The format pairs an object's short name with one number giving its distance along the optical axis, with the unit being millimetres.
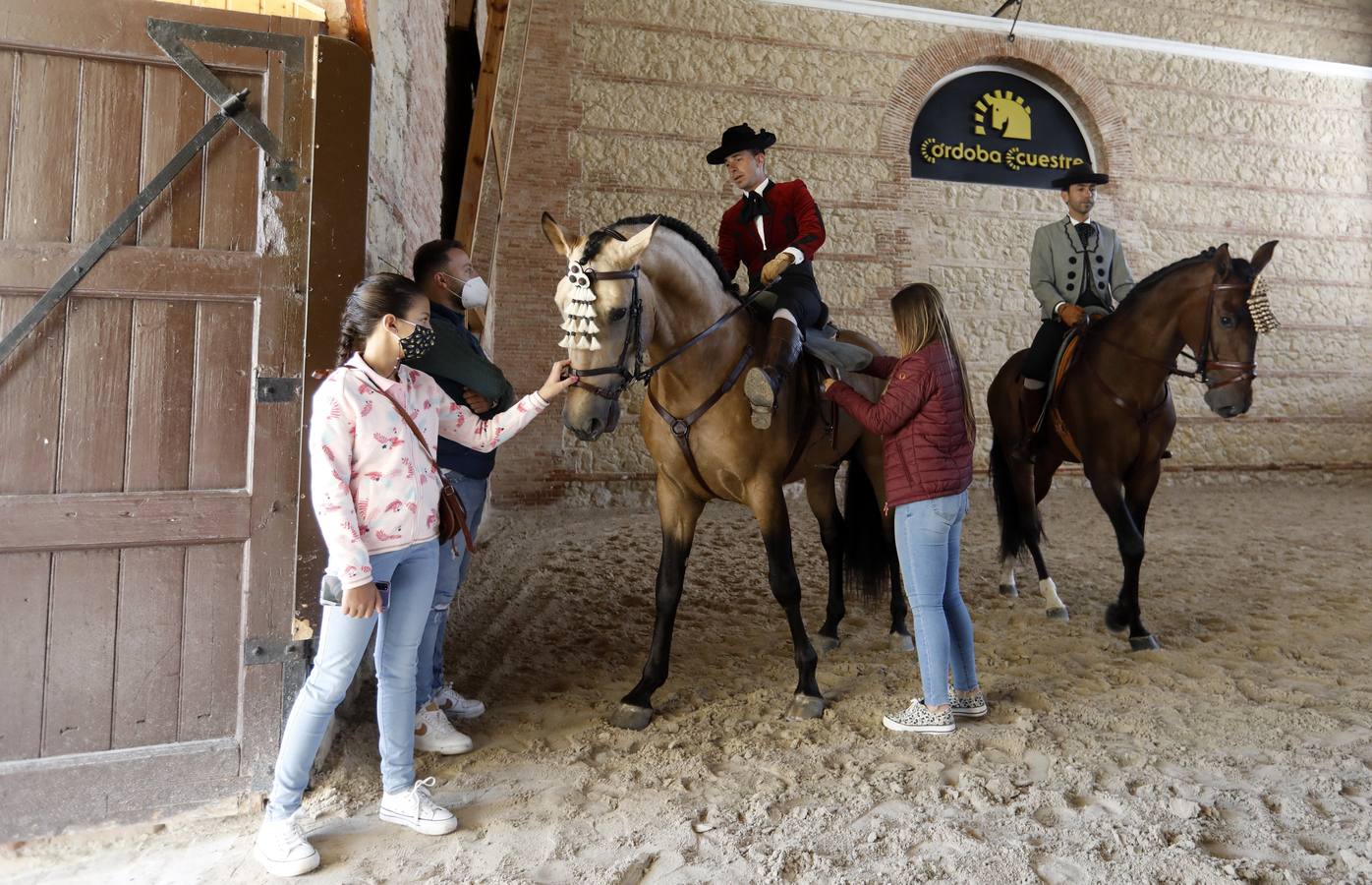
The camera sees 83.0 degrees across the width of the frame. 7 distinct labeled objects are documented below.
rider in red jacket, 3139
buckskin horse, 2463
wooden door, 2121
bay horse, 3871
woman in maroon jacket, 2699
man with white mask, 2516
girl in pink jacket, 1899
